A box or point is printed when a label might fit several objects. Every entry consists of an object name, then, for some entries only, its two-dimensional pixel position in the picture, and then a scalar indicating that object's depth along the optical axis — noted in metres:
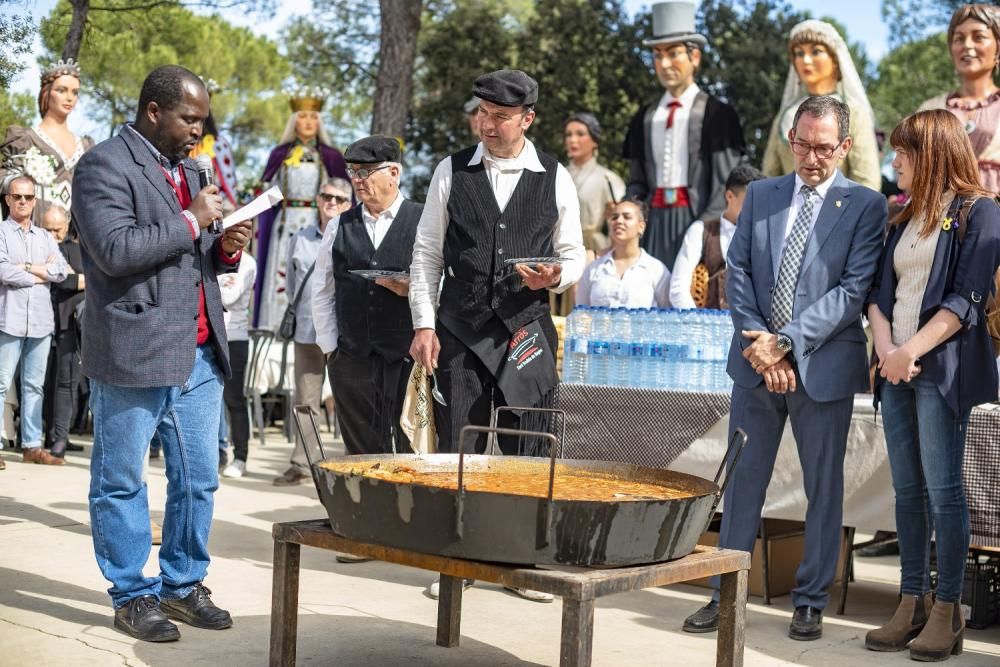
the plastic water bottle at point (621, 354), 5.79
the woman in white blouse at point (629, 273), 6.78
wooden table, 2.85
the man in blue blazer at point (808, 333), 4.46
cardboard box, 5.33
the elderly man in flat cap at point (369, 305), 5.55
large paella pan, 2.85
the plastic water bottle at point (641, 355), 5.71
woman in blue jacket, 4.23
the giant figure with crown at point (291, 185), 11.25
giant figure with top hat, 7.69
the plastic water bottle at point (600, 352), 5.86
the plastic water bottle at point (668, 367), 5.66
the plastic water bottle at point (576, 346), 5.98
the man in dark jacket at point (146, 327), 3.94
